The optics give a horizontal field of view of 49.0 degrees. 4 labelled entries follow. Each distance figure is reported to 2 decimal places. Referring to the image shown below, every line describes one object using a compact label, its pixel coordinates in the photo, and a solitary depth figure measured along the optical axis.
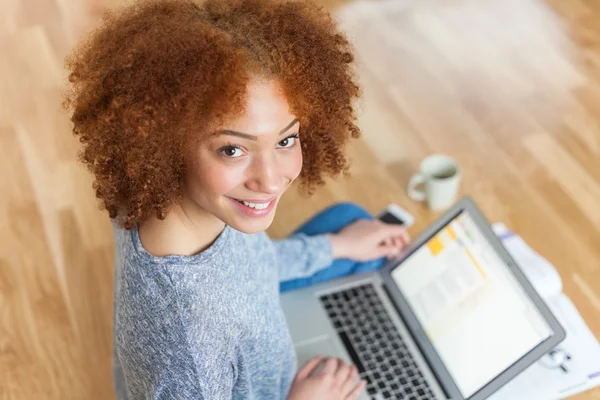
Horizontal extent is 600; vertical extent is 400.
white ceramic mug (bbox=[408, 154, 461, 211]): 1.44
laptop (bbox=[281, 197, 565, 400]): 1.01
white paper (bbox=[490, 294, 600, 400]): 1.12
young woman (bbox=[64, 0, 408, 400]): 0.69
